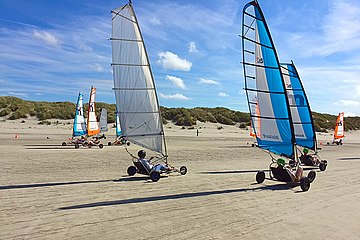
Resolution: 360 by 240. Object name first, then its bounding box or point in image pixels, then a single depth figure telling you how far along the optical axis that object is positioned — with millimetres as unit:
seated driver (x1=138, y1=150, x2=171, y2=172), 10133
